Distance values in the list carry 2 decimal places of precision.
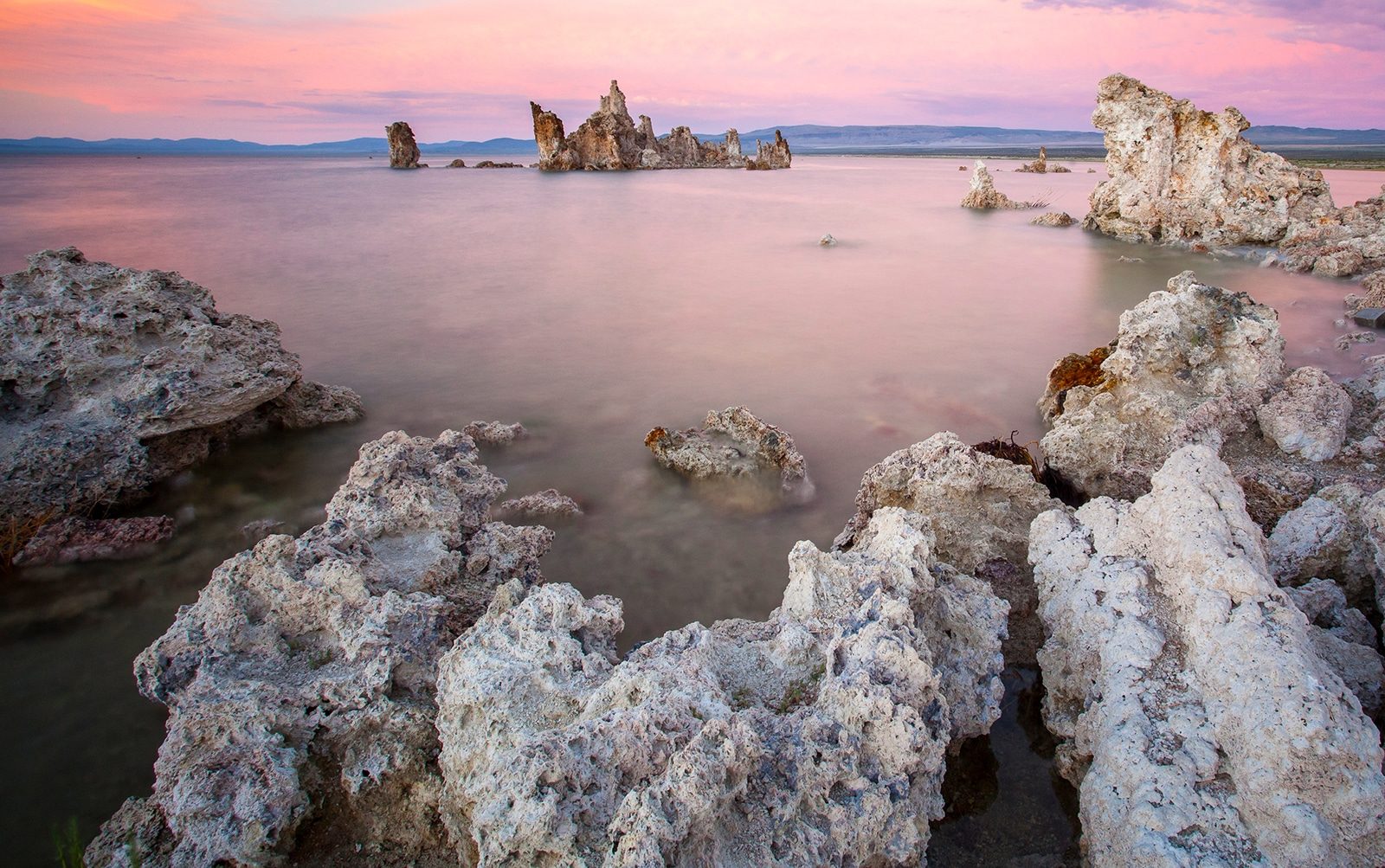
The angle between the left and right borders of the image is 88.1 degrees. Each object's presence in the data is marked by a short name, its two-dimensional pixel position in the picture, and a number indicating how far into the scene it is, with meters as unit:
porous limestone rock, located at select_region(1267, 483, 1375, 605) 2.87
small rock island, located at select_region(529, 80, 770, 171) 49.31
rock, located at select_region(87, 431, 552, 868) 2.09
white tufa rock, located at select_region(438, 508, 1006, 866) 1.71
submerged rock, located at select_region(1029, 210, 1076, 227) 17.23
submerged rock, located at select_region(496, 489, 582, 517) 4.21
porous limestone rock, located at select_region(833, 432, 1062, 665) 3.23
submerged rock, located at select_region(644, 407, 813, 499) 4.56
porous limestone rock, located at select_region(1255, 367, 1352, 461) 3.87
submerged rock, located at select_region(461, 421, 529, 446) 5.21
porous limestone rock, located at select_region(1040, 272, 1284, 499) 4.01
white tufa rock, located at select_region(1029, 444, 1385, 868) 1.79
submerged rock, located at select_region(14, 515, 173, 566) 3.62
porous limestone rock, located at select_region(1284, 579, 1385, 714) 2.38
